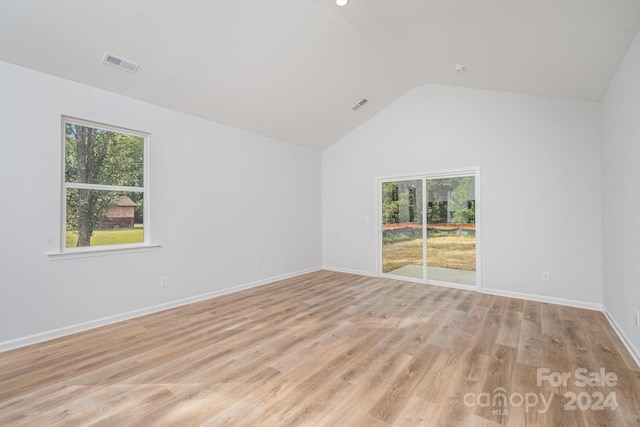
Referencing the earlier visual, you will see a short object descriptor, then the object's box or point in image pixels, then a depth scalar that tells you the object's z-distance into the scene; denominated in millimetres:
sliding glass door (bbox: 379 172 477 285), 4707
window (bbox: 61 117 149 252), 3131
